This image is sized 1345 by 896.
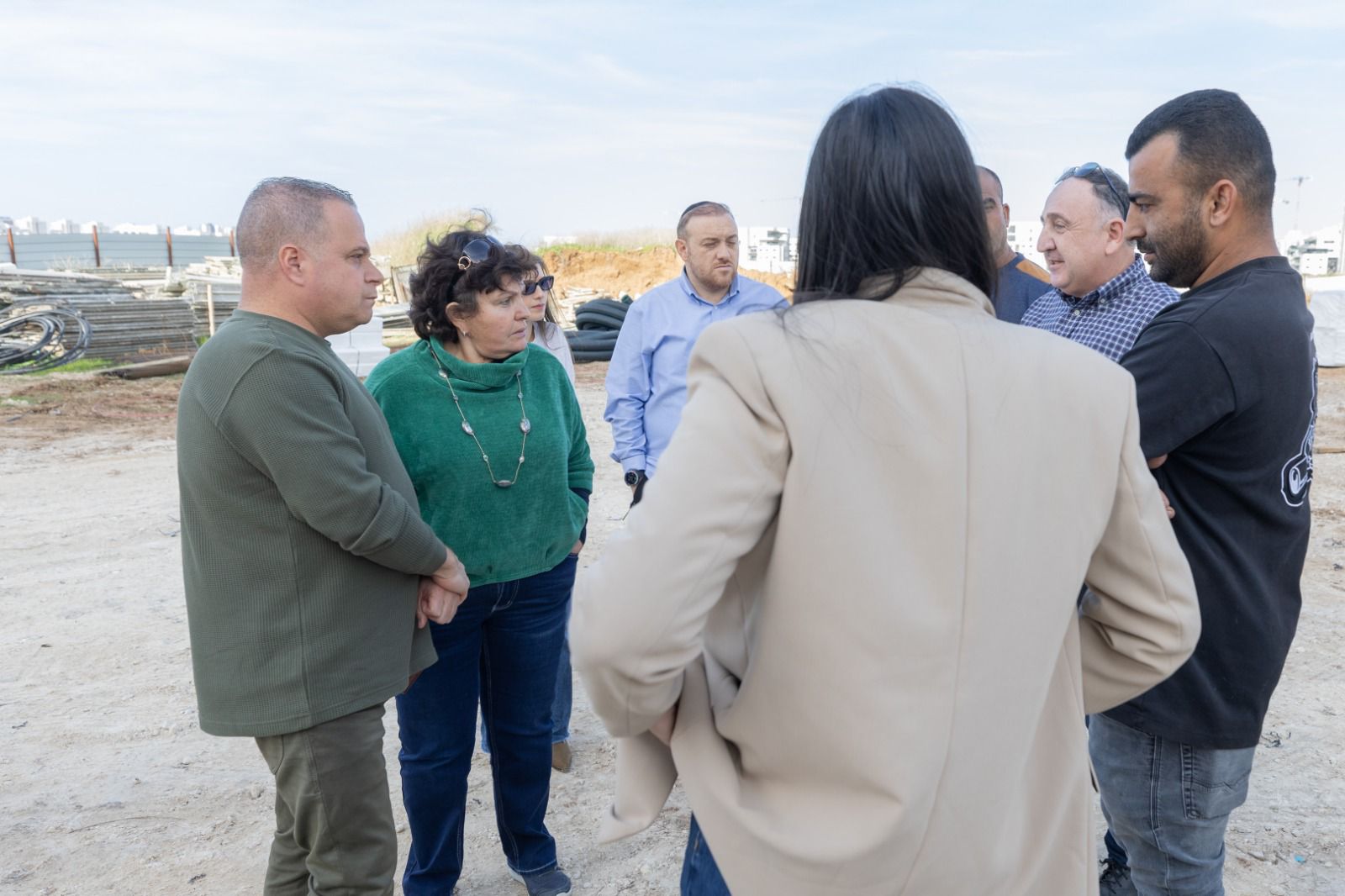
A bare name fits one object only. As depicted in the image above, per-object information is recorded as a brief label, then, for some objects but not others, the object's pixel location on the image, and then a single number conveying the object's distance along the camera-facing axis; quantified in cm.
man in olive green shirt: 238
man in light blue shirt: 494
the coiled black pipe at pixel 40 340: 1566
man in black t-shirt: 211
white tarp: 1628
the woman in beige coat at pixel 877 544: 135
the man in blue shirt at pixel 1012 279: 425
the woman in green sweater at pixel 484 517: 306
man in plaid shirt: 311
